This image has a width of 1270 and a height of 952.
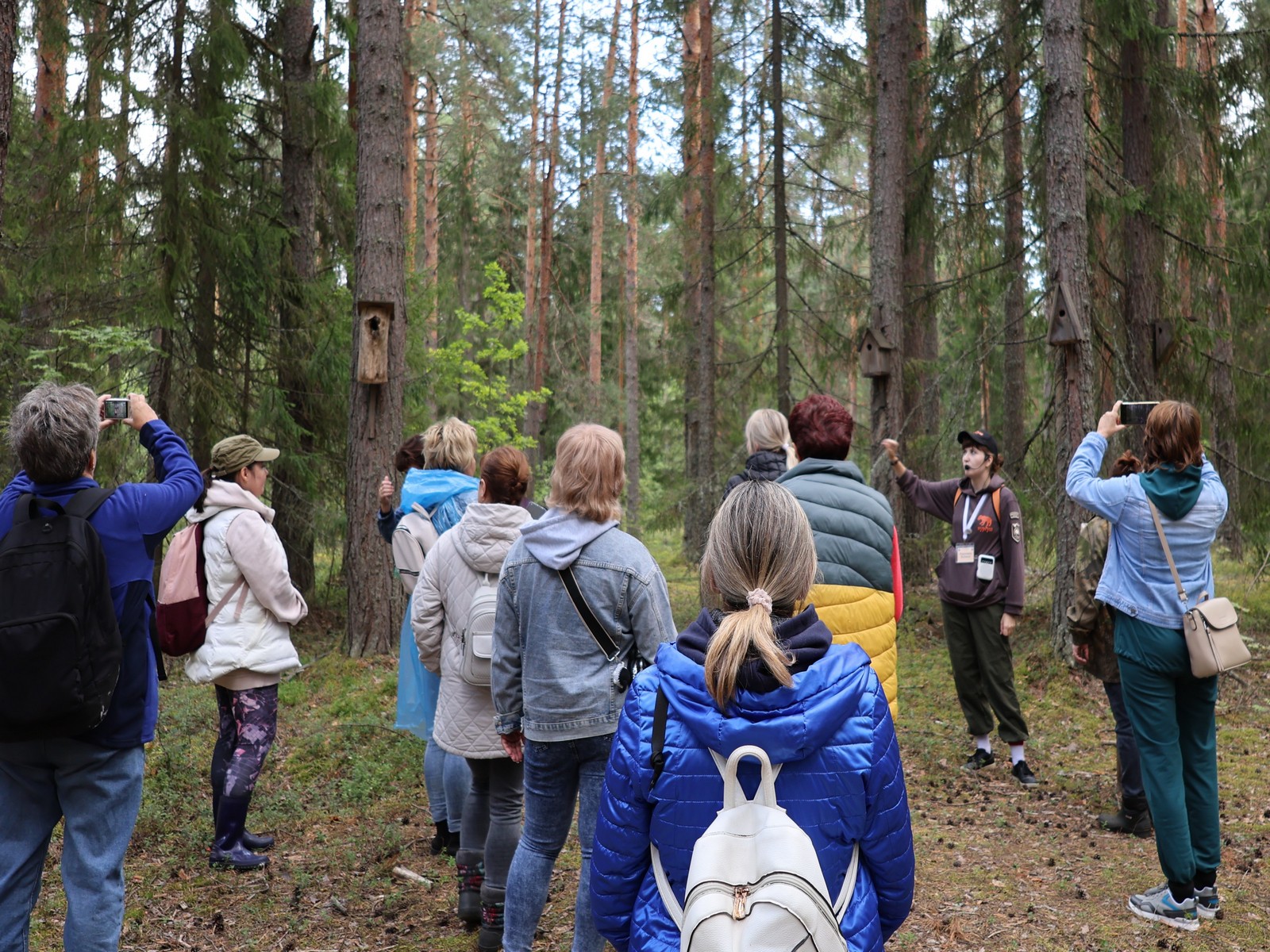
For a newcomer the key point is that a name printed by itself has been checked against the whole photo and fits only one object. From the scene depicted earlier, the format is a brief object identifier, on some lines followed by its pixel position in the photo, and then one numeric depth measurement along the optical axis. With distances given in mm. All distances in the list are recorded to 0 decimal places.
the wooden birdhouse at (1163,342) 9461
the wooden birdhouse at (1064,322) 7973
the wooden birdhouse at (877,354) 9531
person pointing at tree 6551
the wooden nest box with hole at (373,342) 8539
